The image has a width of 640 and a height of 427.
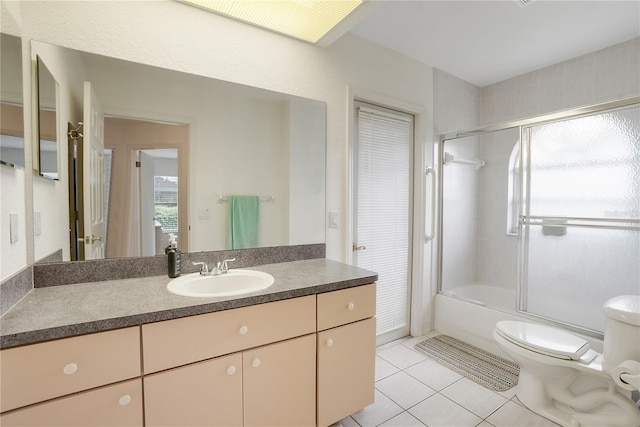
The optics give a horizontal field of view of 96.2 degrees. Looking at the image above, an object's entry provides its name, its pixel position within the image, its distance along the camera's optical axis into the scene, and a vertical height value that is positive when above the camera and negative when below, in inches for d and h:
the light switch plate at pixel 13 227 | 39.6 -2.6
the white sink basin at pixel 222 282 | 53.4 -14.3
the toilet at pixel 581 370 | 54.9 -33.9
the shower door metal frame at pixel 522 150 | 72.3 +21.1
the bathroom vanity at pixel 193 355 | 33.7 -21.2
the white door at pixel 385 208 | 91.0 +0.3
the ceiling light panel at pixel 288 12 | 59.8 +43.2
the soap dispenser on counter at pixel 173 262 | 56.1 -10.4
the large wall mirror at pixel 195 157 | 54.7 +11.5
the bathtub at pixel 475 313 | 90.8 -36.1
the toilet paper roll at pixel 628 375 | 52.6 -31.0
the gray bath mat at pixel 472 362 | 77.9 -46.3
